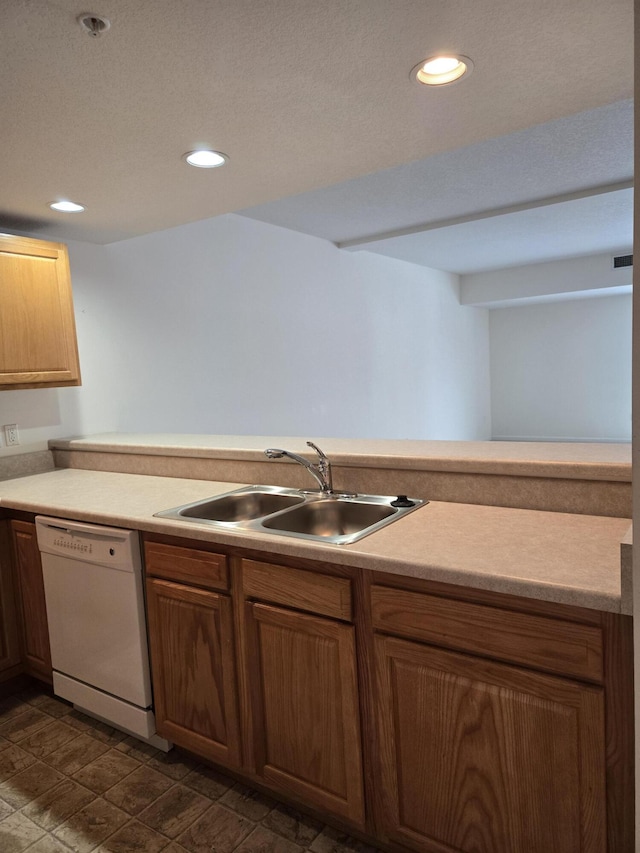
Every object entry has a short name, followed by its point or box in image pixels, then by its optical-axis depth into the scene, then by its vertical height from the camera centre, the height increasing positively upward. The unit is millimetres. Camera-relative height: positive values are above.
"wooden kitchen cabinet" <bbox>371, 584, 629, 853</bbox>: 1219 -829
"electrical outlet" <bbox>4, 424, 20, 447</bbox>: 2943 -196
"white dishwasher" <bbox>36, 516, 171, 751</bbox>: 2008 -854
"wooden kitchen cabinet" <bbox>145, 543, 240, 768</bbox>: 1812 -886
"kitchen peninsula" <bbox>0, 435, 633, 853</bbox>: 1228 -695
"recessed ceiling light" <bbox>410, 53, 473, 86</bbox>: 1477 +796
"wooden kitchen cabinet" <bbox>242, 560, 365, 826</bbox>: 1553 -872
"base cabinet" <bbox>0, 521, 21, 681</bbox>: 2500 -961
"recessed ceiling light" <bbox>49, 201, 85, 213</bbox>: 2502 +820
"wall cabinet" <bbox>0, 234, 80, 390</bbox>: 2561 +358
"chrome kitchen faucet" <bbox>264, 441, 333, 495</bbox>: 2129 -331
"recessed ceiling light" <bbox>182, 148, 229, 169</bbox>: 2016 +808
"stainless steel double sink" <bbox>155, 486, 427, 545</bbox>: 1918 -471
